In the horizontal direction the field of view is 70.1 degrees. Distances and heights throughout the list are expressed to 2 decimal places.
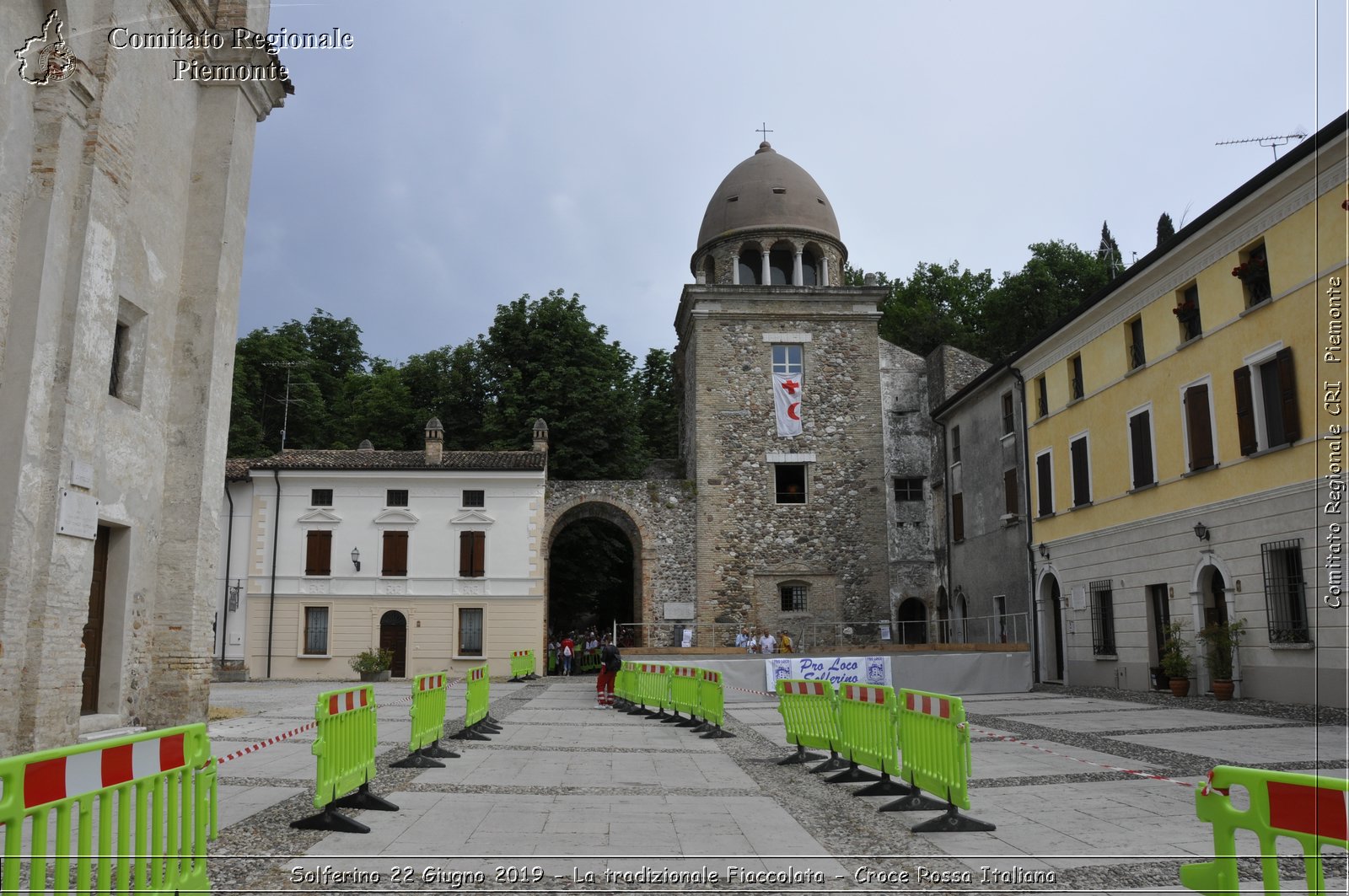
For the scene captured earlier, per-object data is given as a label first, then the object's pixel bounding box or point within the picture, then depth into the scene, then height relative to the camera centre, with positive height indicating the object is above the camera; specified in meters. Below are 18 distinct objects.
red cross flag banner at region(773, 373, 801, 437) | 35.06 +7.14
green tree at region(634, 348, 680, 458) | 48.06 +9.89
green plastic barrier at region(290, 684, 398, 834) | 6.90 -1.19
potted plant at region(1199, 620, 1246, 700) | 17.28 -0.90
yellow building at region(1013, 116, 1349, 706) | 15.05 +2.94
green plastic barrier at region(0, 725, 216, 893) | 3.59 -0.88
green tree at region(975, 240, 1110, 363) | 42.78 +13.77
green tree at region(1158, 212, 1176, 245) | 31.05 +12.15
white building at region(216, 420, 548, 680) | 31.28 +1.13
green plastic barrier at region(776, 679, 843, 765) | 10.25 -1.28
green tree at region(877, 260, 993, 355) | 46.34 +14.26
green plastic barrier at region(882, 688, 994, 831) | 7.20 -1.20
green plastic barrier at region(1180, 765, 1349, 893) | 3.15 -0.75
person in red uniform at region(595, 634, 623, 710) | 20.83 -1.62
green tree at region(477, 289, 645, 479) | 39.59 +8.71
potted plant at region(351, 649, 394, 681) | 29.08 -1.97
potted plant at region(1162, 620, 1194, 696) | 18.75 -1.12
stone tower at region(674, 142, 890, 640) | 33.91 +6.45
